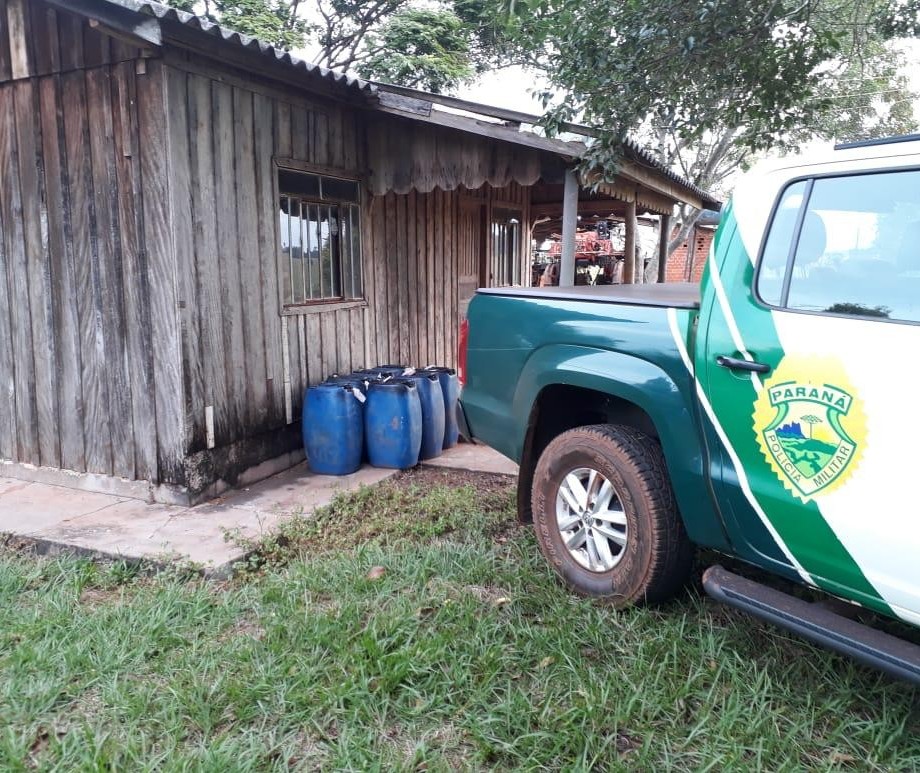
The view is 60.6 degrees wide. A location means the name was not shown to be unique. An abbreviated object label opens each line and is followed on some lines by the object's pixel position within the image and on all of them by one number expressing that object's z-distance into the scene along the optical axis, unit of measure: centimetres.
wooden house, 512
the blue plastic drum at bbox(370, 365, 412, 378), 685
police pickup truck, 244
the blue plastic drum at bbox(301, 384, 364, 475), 609
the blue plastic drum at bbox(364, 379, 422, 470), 620
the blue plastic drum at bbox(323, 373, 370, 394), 642
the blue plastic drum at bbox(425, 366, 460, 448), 690
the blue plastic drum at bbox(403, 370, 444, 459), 661
